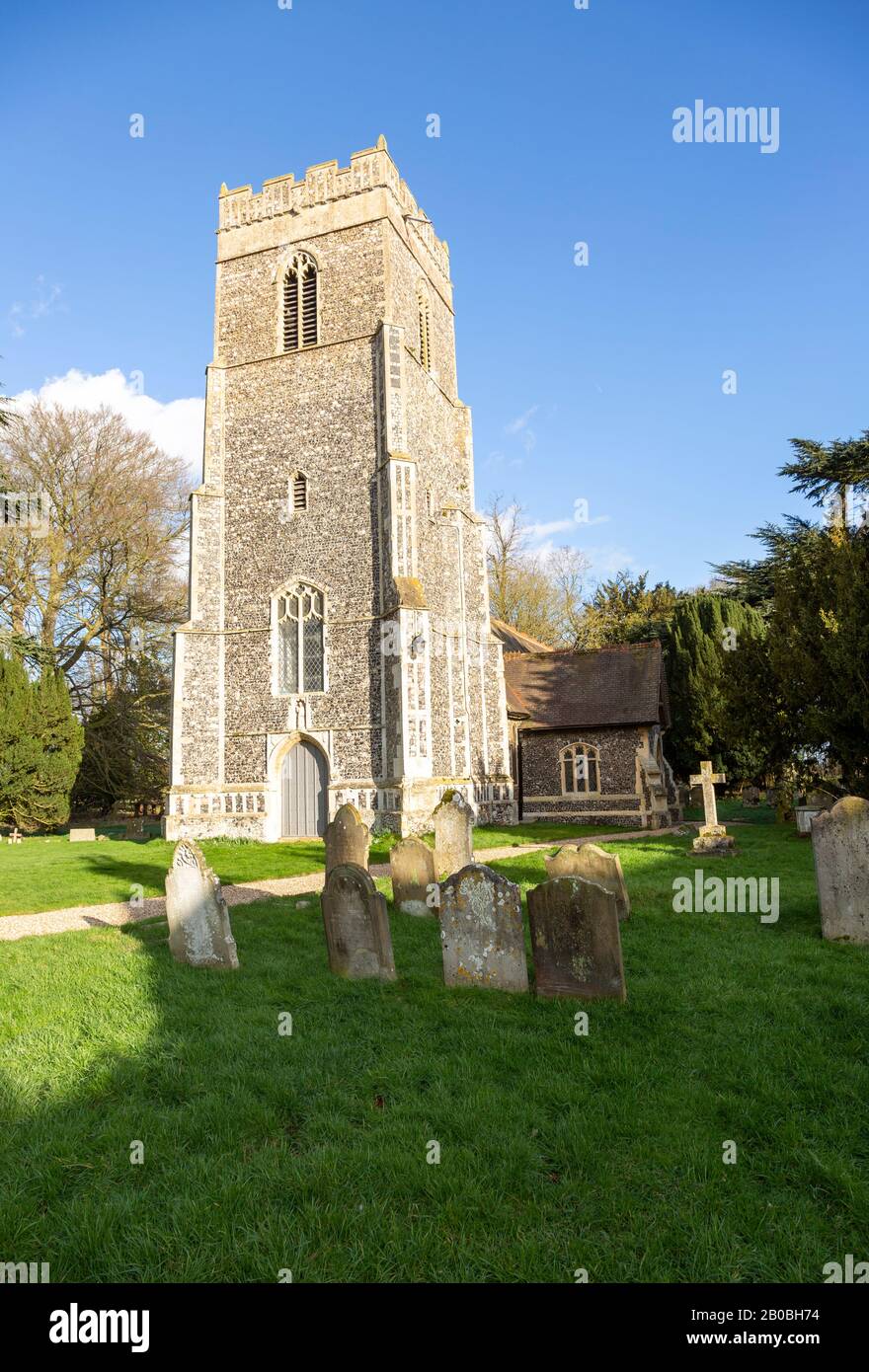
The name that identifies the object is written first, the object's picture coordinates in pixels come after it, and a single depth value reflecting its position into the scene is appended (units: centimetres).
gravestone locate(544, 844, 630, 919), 755
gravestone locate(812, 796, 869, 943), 664
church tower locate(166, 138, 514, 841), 1778
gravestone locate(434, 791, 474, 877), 1003
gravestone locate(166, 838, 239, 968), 640
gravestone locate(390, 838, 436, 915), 834
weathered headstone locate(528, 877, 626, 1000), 517
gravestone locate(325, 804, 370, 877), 989
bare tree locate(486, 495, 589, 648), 3559
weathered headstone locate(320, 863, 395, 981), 590
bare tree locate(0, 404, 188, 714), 2412
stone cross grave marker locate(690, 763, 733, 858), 1274
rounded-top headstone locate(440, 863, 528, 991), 557
